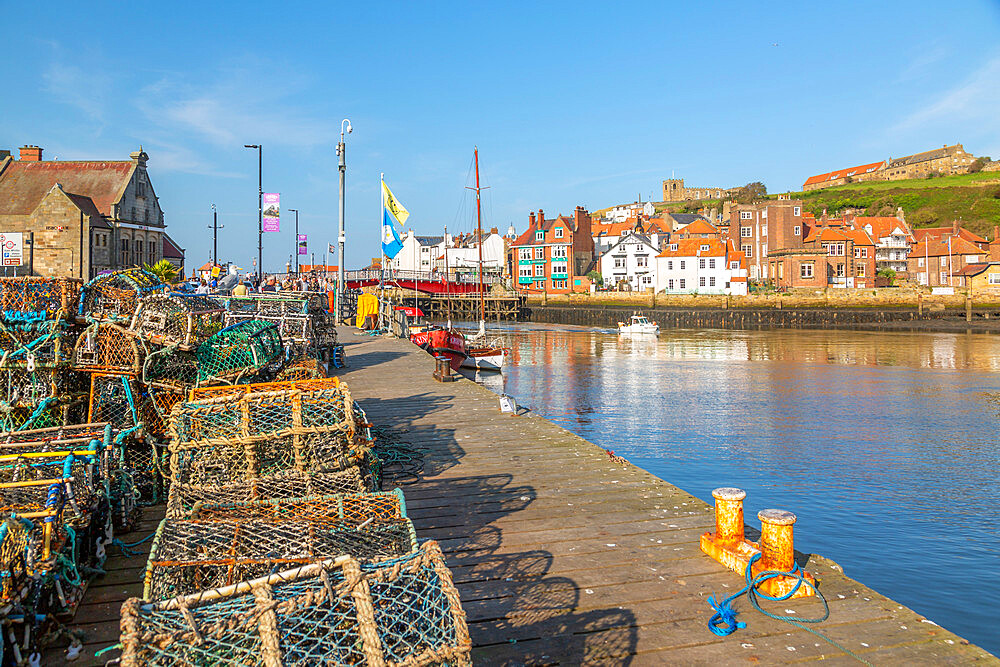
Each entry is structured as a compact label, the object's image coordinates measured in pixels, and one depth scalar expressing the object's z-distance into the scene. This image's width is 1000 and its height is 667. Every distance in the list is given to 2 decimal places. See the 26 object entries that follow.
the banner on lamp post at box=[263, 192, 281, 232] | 25.88
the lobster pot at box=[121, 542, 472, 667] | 2.35
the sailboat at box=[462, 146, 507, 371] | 25.75
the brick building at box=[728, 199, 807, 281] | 73.00
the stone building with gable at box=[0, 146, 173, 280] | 40.78
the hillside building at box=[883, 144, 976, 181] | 144.25
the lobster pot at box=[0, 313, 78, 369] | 6.10
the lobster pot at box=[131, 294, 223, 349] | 6.93
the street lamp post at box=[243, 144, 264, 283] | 27.23
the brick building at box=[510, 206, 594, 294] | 82.69
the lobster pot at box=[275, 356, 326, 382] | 8.67
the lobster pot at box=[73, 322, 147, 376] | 6.43
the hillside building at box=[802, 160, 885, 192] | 156.12
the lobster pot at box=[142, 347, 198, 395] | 6.50
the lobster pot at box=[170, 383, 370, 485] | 5.06
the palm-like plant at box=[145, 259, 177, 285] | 25.72
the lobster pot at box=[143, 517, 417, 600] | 3.26
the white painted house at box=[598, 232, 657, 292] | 78.50
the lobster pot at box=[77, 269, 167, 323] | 7.61
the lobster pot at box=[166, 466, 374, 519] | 4.58
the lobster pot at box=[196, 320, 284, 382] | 7.29
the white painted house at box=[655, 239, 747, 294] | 70.94
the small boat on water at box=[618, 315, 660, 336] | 50.97
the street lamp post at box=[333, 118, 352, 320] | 25.39
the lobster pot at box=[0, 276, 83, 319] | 7.31
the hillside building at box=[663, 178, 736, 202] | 175.00
